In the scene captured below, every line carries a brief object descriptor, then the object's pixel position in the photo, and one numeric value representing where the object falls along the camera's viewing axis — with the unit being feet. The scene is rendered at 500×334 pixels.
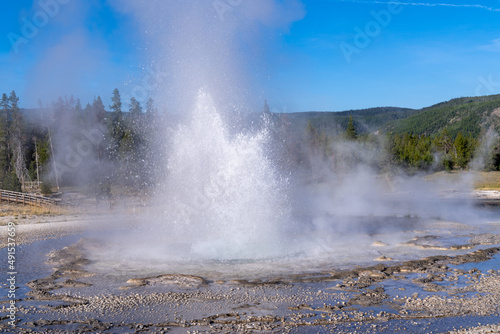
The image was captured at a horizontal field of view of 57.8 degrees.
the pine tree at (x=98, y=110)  159.43
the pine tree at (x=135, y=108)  149.25
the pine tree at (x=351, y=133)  179.67
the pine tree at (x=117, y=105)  152.66
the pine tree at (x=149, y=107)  137.96
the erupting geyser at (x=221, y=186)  52.34
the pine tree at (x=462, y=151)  182.70
